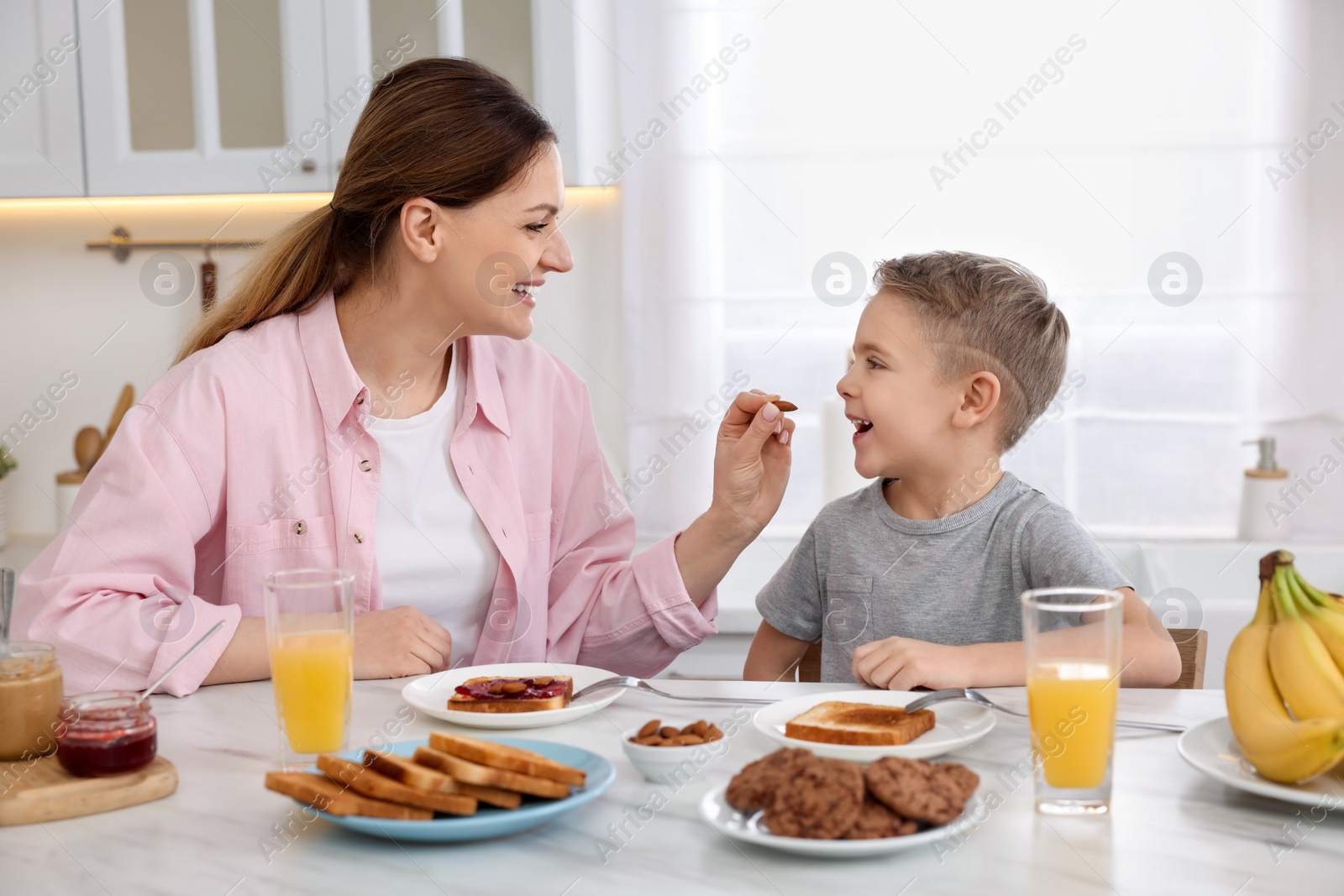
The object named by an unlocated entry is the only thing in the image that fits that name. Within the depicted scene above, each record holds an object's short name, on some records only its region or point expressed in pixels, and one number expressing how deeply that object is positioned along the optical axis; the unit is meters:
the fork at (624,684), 1.12
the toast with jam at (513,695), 1.04
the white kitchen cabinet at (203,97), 2.51
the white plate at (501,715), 1.02
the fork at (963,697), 1.00
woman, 1.38
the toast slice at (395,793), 0.76
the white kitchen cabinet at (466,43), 2.50
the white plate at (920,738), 0.89
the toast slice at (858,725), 0.90
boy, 1.42
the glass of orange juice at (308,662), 0.93
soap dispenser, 2.45
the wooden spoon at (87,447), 2.82
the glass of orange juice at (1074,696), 0.80
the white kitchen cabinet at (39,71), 2.53
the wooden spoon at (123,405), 2.81
